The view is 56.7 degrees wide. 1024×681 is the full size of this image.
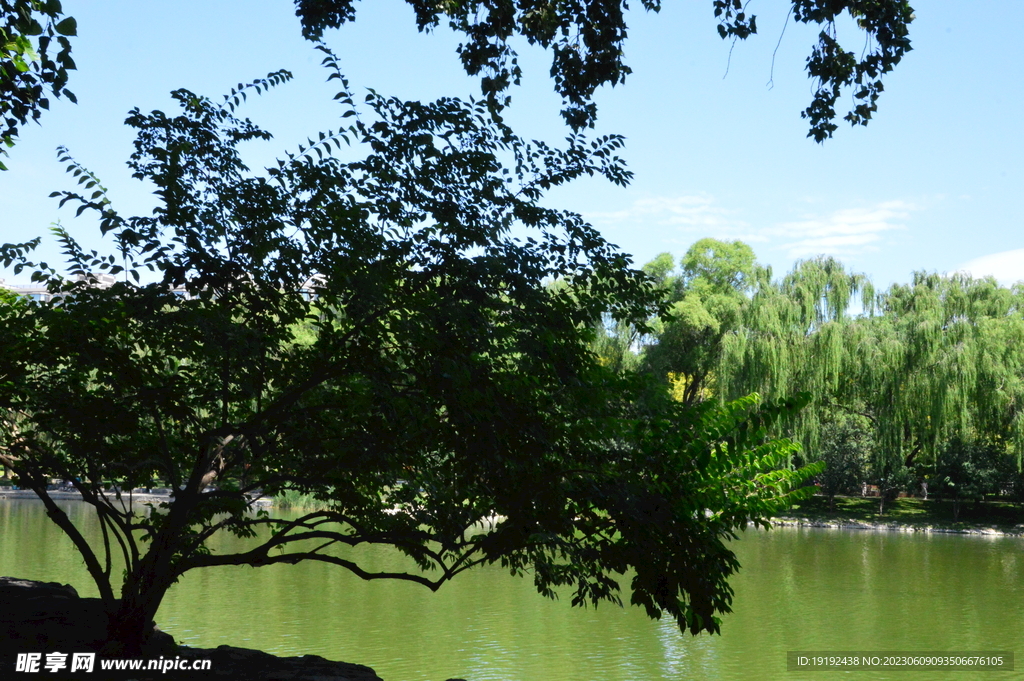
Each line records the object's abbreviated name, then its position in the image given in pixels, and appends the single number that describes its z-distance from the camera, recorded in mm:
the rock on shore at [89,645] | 7203
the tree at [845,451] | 36000
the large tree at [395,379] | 6234
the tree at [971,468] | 33281
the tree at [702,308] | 33188
